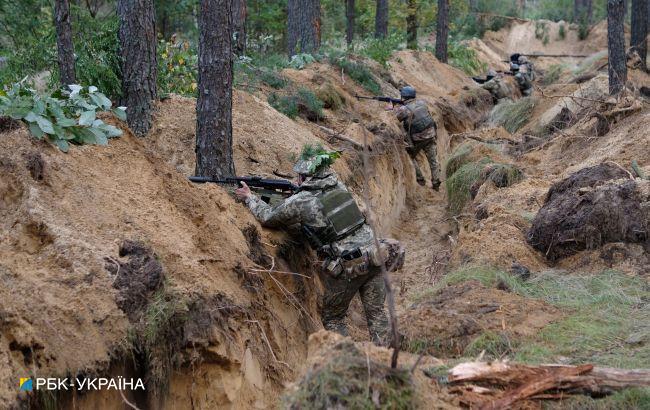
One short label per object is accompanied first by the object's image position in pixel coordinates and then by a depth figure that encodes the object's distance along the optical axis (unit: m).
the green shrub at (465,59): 26.14
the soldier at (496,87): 20.67
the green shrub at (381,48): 18.58
